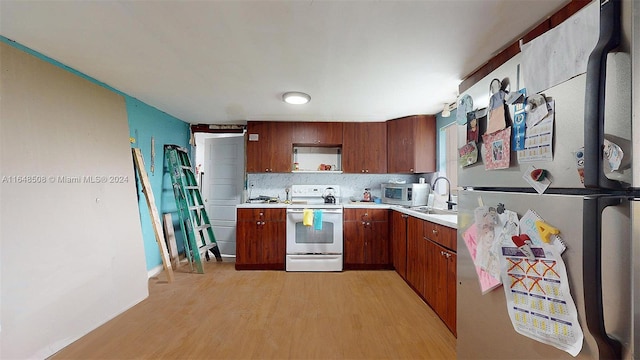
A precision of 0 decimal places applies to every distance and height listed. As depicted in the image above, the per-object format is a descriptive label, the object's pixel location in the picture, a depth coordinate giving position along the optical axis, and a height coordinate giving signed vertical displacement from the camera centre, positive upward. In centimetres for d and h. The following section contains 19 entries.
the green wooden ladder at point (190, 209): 334 -41
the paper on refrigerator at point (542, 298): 73 -38
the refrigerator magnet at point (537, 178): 81 +1
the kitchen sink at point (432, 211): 273 -35
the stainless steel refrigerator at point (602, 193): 61 -3
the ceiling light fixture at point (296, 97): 259 +90
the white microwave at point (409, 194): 331 -18
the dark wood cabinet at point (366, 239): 338 -80
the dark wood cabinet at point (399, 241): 292 -75
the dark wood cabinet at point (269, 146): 374 +52
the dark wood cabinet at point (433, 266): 188 -76
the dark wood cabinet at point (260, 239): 336 -80
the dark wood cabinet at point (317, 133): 375 +73
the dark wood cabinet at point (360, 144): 378 +57
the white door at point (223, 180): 406 +1
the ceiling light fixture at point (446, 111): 288 +83
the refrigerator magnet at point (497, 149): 96 +13
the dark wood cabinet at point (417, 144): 344 +52
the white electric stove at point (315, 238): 330 -78
